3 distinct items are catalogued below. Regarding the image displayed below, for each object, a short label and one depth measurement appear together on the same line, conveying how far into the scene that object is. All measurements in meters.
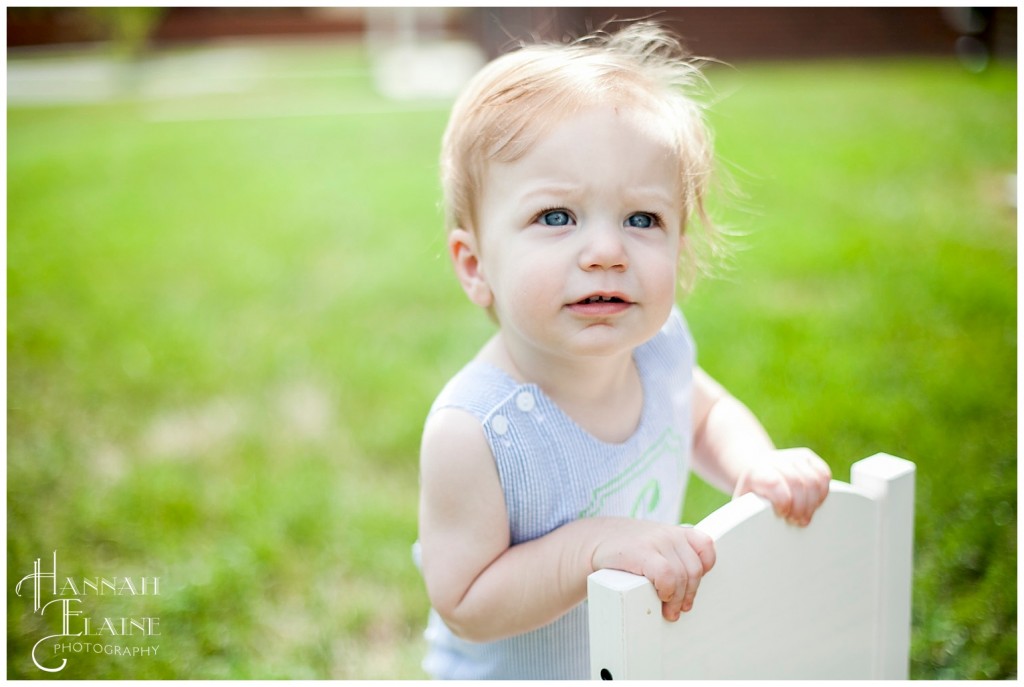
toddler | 1.09
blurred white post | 8.54
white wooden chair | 0.94
